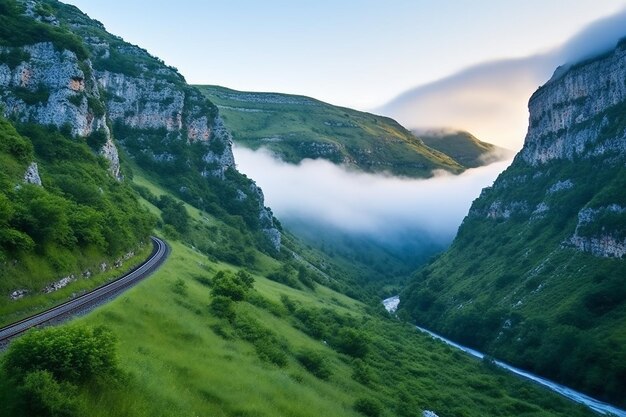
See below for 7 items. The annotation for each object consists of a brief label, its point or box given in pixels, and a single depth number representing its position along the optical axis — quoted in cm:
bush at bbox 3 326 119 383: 2283
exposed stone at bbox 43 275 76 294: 4235
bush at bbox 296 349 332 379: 5306
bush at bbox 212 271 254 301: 5519
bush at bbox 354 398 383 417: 4716
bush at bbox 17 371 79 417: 2112
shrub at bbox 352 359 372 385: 6039
